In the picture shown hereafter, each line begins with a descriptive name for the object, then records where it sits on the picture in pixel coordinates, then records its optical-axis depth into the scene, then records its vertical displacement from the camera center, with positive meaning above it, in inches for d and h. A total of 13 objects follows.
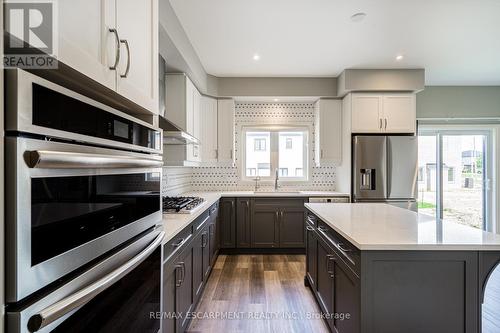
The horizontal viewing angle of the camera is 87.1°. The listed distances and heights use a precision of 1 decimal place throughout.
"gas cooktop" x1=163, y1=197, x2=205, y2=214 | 85.4 -14.2
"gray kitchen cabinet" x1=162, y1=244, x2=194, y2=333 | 58.8 -31.8
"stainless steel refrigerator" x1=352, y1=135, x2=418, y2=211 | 149.4 -1.5
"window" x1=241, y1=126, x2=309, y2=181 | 185.3 +8.7
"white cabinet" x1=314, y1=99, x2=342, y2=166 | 165.9 +22.3
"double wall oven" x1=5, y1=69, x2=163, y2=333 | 19.7 -4.5
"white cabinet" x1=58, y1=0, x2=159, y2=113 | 26.5 +15.3
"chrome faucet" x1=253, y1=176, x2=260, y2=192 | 179.8 -11.2
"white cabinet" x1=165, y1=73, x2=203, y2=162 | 120.6 +29.6
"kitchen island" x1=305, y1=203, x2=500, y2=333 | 53.1 -23.9
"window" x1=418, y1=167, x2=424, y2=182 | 182.9 -6.0
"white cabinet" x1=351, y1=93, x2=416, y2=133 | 151.8 +30.8
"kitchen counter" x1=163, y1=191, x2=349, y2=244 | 63.9 -16.7
